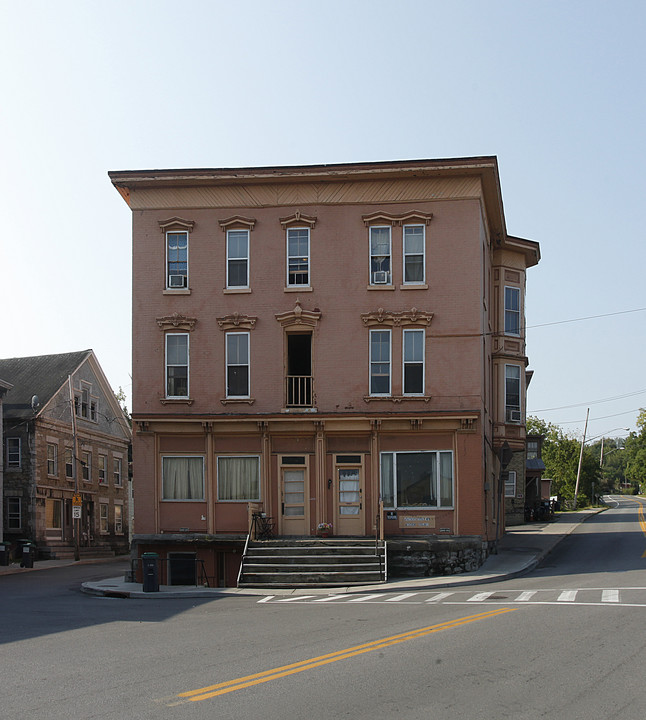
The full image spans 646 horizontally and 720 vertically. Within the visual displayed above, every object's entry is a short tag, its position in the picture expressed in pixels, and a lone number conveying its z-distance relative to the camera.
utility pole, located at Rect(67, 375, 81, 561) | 43.88
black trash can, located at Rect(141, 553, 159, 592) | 23.92
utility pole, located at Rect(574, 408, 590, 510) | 74.28
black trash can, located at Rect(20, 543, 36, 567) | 39.53
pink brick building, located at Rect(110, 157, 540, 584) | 26.70
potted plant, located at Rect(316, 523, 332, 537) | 26.17
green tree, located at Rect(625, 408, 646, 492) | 114.74
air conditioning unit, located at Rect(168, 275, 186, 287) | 28.20
